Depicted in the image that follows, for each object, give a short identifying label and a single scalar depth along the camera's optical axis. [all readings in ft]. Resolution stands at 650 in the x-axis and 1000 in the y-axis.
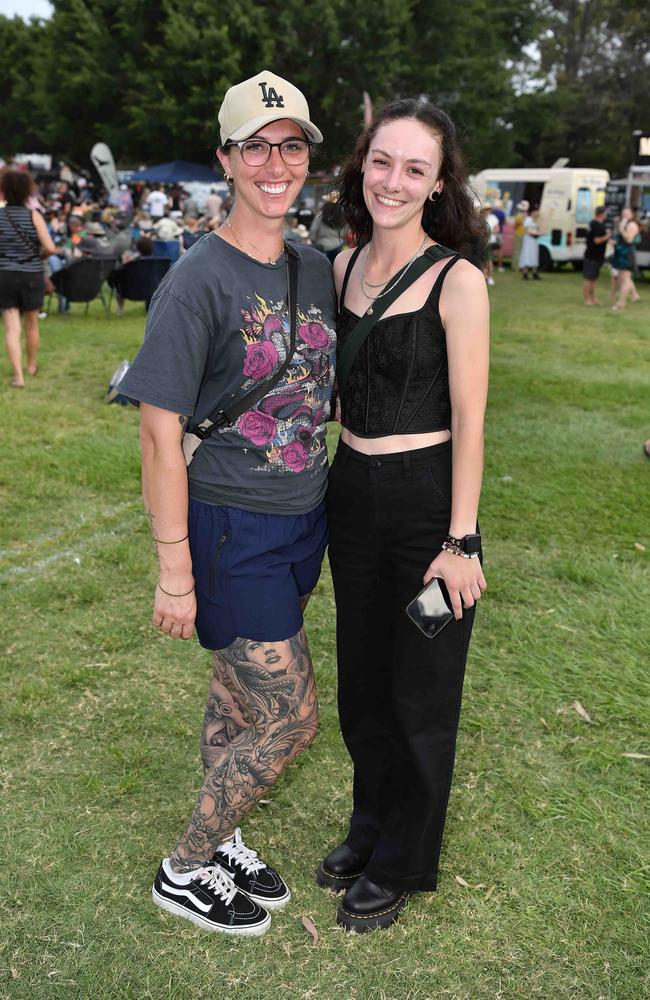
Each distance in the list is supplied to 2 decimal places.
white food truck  80.33
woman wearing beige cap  7.14
